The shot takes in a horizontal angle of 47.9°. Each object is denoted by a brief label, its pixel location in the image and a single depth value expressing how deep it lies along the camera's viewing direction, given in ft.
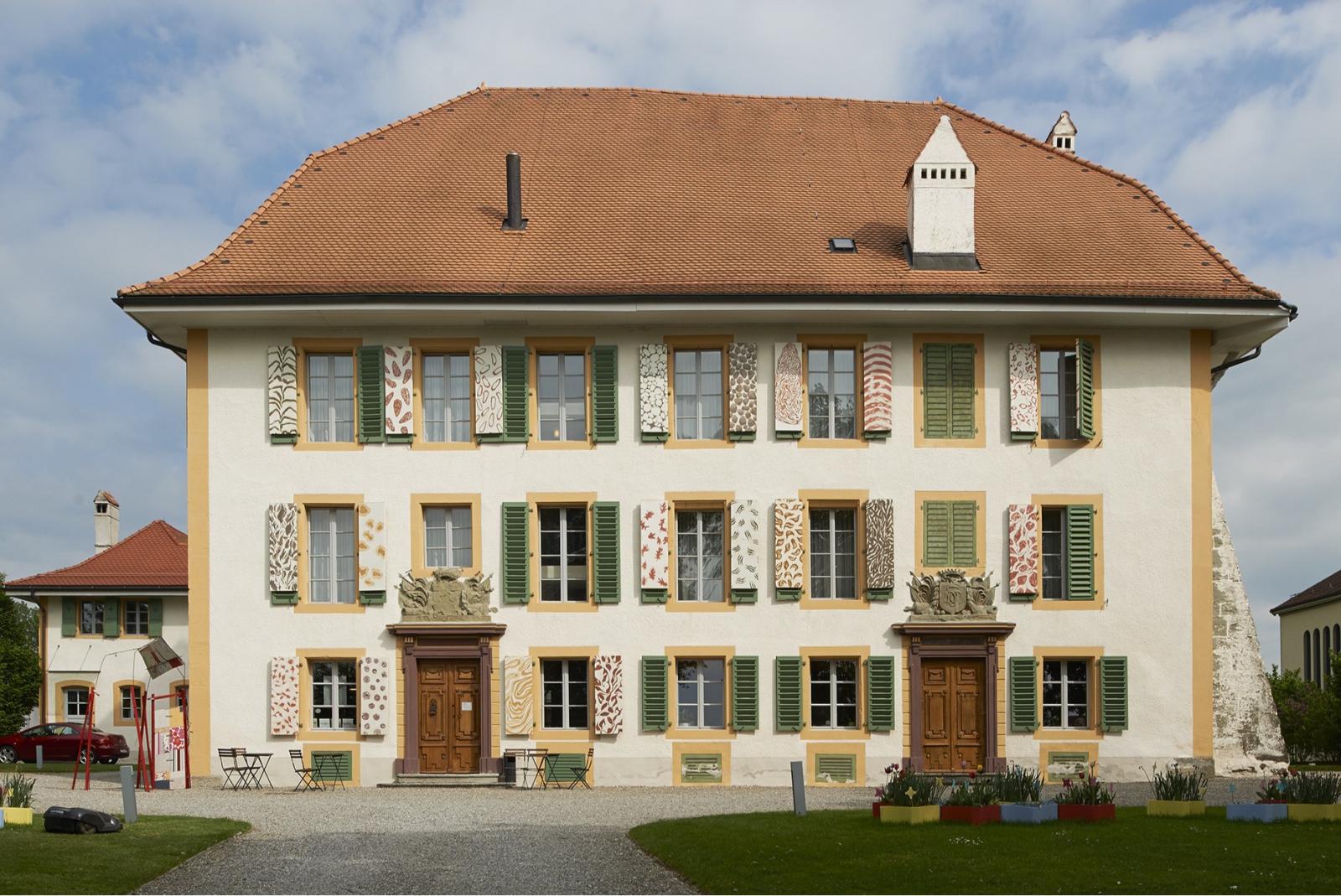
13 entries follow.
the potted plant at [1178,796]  57.26
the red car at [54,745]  128.77
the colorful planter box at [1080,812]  55.01
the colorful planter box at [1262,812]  54.70
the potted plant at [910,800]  54.24
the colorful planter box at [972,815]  53.83
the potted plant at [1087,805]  55.01
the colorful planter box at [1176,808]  57.21
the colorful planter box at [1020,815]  53.93
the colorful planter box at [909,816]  54.13
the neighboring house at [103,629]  143.33
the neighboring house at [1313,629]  183.93
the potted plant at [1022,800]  53.98
